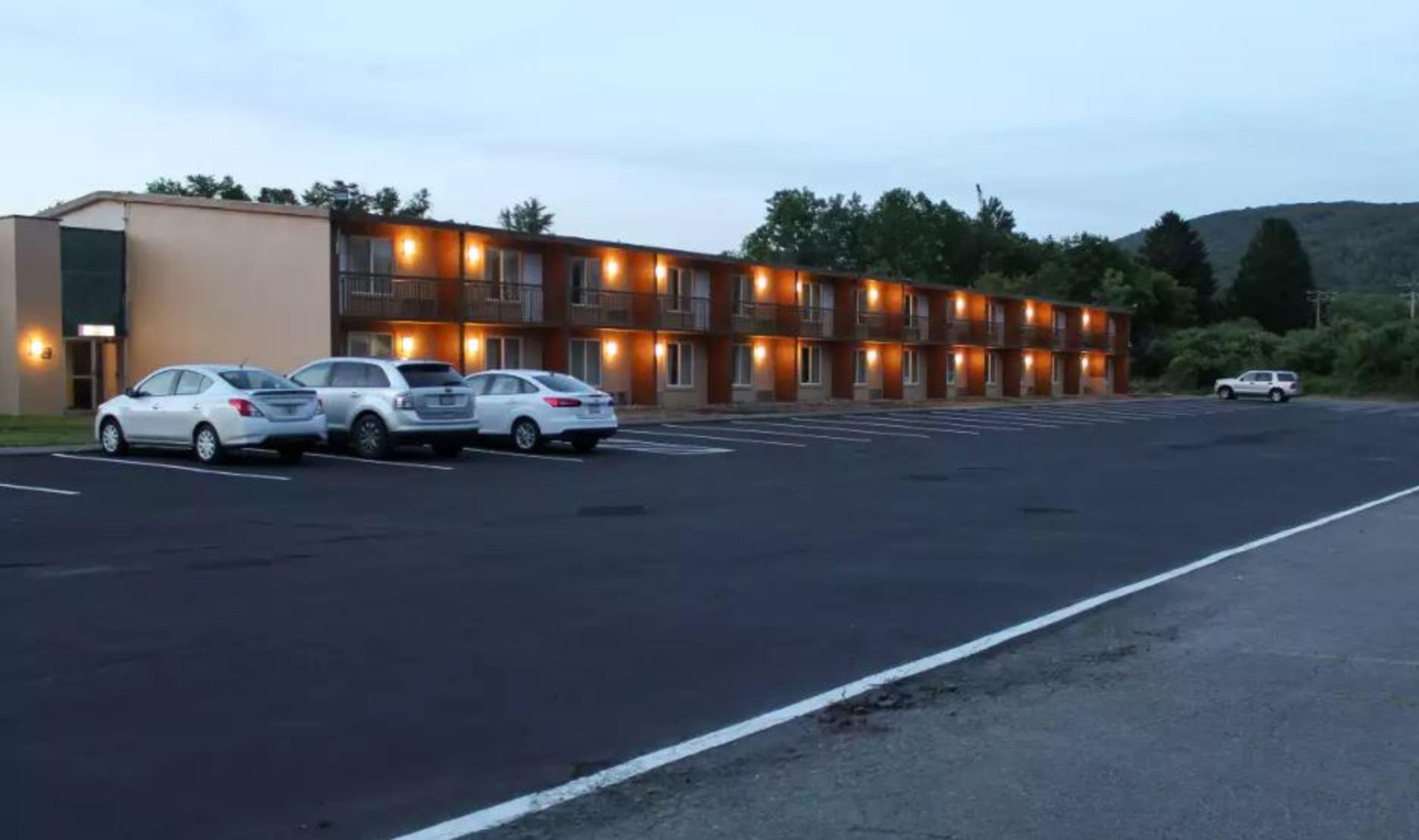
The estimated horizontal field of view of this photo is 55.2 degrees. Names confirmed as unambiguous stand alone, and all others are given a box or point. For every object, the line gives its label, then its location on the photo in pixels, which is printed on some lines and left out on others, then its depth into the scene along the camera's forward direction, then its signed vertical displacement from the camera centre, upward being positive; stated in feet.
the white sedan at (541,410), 81.51 -1.82
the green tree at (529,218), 318.86 +38.42
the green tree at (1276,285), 398.83 +27.54
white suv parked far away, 237.04 -1.41
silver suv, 73.61 -1.33
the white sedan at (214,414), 67.31 -1.70
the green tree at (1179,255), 395.75 +35.96
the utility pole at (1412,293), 377.71 +25.70
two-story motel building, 110.52 +7.16
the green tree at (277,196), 251.60 +34.80
